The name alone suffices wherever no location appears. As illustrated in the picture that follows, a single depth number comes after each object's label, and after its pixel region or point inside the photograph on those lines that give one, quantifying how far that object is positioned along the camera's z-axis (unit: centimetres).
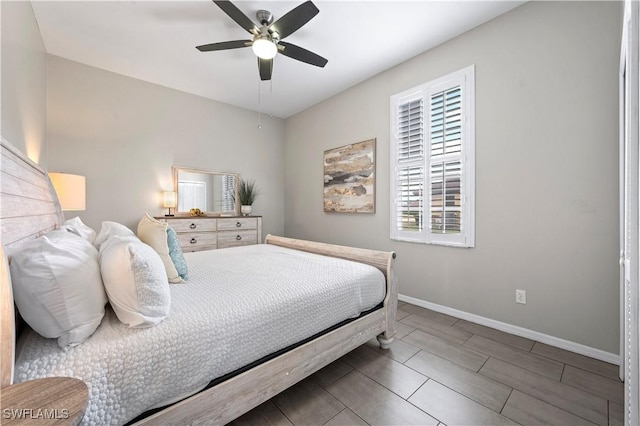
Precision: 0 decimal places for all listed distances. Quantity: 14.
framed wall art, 346
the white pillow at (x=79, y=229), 162
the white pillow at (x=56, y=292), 83
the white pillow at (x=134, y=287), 102
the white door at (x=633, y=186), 88
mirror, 381
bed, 89
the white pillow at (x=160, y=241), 154
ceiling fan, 190
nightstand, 51
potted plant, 423
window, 256
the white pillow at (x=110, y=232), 151
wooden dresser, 344
